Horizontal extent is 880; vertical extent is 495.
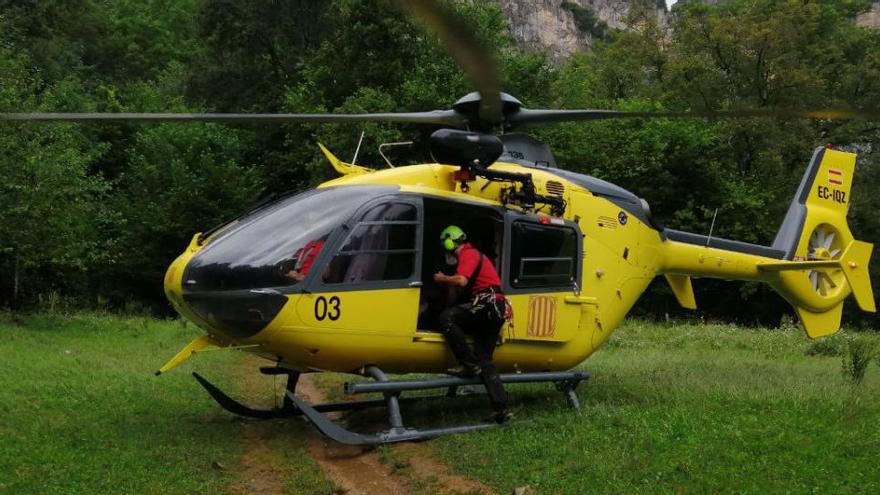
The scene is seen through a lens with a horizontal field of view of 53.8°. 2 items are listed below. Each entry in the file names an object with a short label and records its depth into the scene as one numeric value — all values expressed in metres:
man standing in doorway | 9.30
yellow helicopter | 8.53
